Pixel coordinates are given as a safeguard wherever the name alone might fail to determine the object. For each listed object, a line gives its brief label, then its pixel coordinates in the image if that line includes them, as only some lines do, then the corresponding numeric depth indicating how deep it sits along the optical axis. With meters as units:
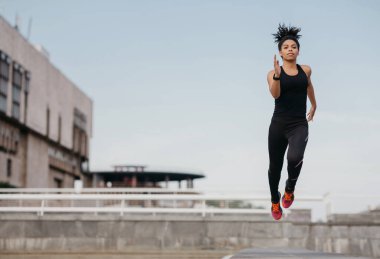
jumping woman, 6.07
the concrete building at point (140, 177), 71.56
